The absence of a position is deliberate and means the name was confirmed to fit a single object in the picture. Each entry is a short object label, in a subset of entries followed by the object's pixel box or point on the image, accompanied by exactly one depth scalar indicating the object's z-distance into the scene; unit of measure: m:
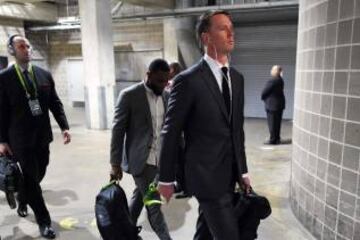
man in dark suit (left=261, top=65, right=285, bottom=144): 6.50
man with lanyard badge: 2.84
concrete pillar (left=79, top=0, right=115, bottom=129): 8.11
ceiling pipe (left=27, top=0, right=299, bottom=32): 8.24
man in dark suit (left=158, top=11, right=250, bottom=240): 1.72
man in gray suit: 2.45
